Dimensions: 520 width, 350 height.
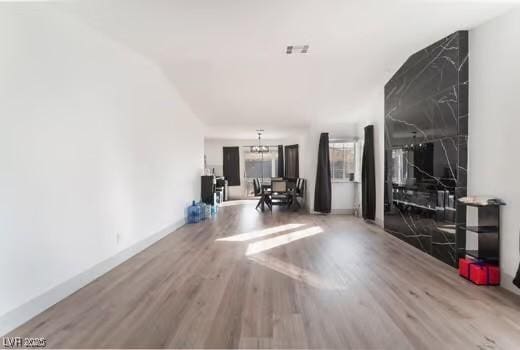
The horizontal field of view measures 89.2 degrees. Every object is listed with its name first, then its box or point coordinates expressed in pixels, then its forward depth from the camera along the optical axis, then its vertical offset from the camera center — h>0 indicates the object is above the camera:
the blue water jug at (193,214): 5.86 -1.04
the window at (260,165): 11.20 +0.11
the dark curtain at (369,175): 5.57 -0.16
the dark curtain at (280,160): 10.77 +0.31
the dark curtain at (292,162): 9.83 +0.21
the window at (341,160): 6.99 +0.20
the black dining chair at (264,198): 7.75 -0.93
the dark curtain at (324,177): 6.74 -0.24
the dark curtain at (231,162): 11.01 +0.23
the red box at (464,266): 2.83 -1.08
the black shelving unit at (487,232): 2.69 -0.67
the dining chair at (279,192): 7.47 -0.70
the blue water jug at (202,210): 6.20 -1.00
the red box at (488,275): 2.66 -1.09
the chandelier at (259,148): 10.78 +0.81
